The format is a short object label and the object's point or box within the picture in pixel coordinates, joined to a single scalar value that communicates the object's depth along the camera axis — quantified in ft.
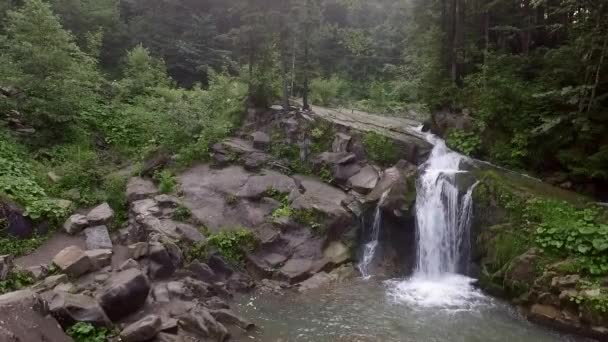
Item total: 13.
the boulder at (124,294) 30.91
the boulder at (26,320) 23.90
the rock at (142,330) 28.45
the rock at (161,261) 37.78
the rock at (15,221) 41.16
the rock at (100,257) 36.97
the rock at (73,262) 35.45
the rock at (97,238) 42.01
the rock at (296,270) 41.86
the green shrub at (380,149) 54.24
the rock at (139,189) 49.06
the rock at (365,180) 50.65
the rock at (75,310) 28.60
